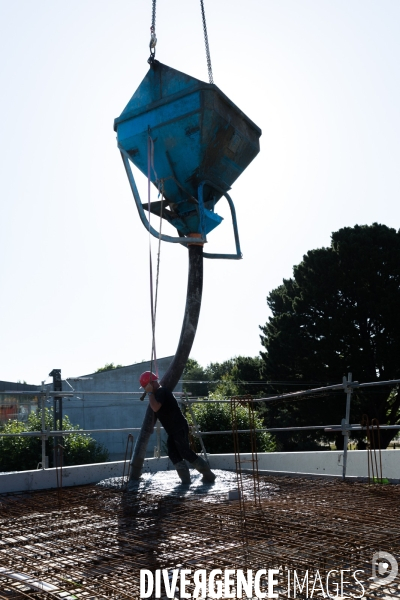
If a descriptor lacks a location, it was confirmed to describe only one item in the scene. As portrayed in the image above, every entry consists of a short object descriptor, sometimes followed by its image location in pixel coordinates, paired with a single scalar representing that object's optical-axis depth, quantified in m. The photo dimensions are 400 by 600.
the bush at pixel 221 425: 13.20
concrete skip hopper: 6.75
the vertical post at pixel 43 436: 7.02
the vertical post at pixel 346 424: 6.49
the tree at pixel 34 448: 13.13
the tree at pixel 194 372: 65.12
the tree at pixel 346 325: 22.67
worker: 6.48
